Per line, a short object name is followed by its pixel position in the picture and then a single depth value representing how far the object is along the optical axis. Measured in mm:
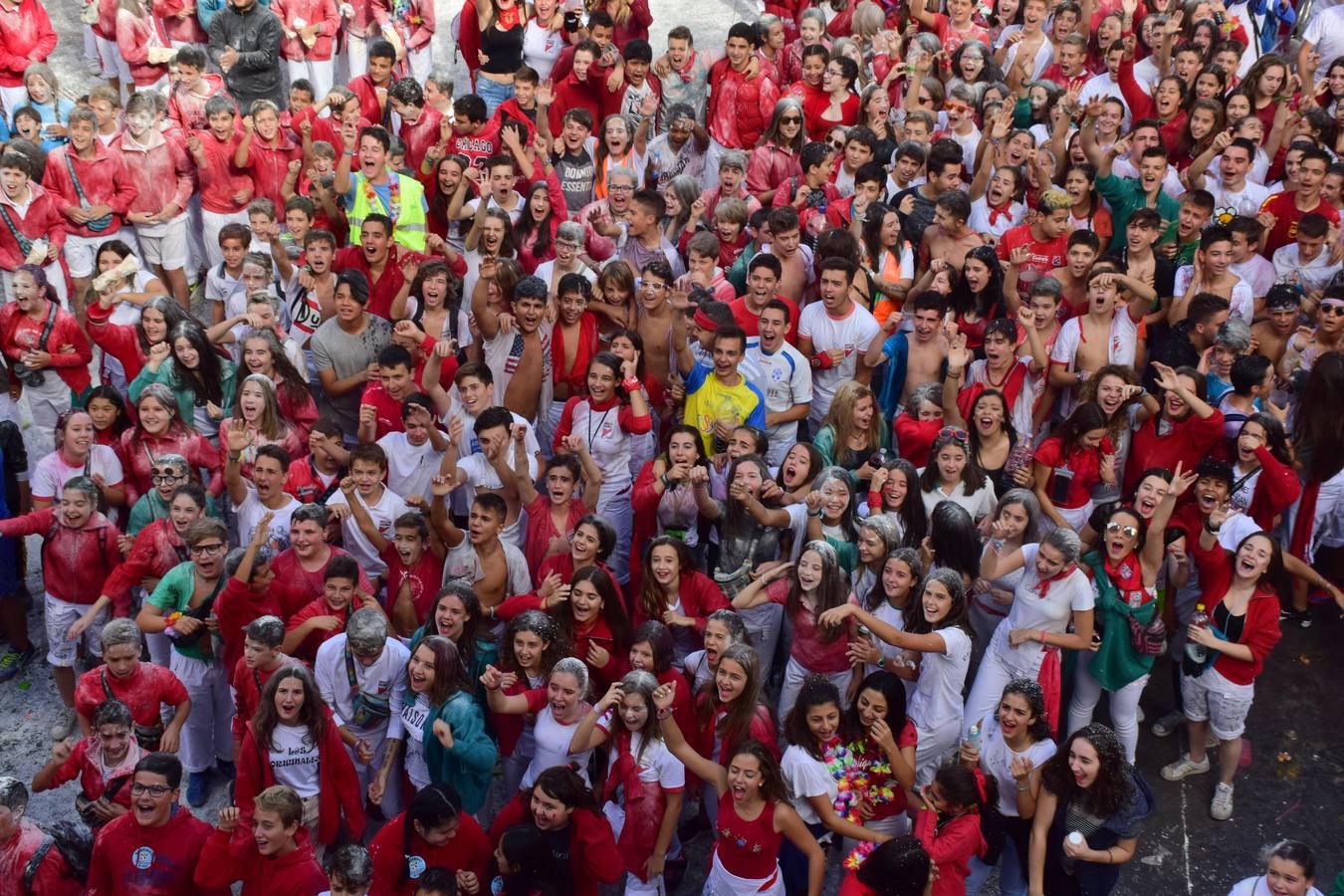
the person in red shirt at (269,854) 5758
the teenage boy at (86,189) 9938
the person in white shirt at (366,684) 6453
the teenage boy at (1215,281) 8586
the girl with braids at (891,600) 6711
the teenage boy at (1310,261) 8828
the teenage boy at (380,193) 9836
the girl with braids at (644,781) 6215
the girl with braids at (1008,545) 7062
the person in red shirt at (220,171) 10328
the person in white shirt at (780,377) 8273
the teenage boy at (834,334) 8500
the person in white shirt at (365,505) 7406
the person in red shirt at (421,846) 5805
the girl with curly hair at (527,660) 6484
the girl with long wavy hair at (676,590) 6973
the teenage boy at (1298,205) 9086
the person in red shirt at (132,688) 6594
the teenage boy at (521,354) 8562
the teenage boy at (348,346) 8742
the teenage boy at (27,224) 9555
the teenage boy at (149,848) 5887
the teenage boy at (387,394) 8062
